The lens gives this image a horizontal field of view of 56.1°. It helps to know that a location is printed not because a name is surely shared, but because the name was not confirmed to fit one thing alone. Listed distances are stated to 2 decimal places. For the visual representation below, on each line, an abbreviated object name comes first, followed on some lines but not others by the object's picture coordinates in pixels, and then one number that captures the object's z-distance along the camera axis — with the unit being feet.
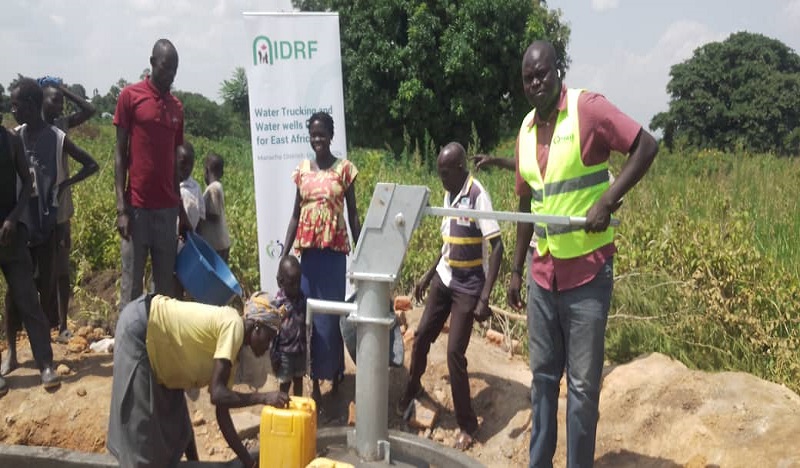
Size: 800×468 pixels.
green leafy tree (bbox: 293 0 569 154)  53.83
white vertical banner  16.97
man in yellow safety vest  9.29
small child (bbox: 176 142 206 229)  15.65
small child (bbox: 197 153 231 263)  16.30
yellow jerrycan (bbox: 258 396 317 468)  9.56
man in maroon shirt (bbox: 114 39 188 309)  13.26
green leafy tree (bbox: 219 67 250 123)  86.27
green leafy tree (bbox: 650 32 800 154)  84.17
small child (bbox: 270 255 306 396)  13.51
